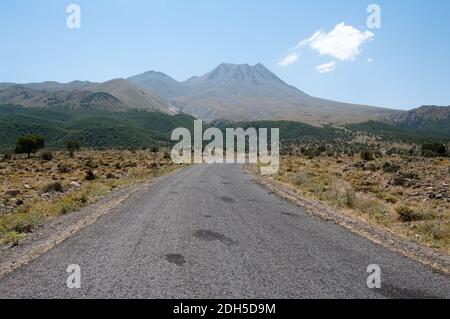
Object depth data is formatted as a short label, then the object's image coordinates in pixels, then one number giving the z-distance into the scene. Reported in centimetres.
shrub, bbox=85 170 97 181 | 3403
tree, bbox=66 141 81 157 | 9081
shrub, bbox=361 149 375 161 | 5122
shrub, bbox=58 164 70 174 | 4241
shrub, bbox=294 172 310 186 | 2942
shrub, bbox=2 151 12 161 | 6266
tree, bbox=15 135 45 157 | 7531
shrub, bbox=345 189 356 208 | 1947
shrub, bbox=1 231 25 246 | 1111
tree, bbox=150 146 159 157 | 9138
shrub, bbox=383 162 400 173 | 3439
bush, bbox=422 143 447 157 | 5731
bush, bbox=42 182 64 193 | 2586
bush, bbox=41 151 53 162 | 6244
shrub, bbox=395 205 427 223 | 1694
